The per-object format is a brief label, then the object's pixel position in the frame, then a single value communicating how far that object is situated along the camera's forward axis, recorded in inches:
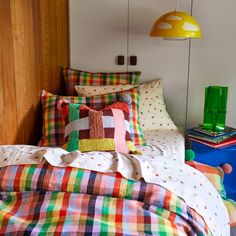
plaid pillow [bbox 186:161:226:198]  85.0
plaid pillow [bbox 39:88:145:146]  90.0
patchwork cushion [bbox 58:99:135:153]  78.0
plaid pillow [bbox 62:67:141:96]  107.3
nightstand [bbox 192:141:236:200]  96.1
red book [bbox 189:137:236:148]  95.7
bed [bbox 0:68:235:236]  45.8
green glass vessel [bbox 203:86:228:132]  98.9
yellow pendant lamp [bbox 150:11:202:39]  89.9
